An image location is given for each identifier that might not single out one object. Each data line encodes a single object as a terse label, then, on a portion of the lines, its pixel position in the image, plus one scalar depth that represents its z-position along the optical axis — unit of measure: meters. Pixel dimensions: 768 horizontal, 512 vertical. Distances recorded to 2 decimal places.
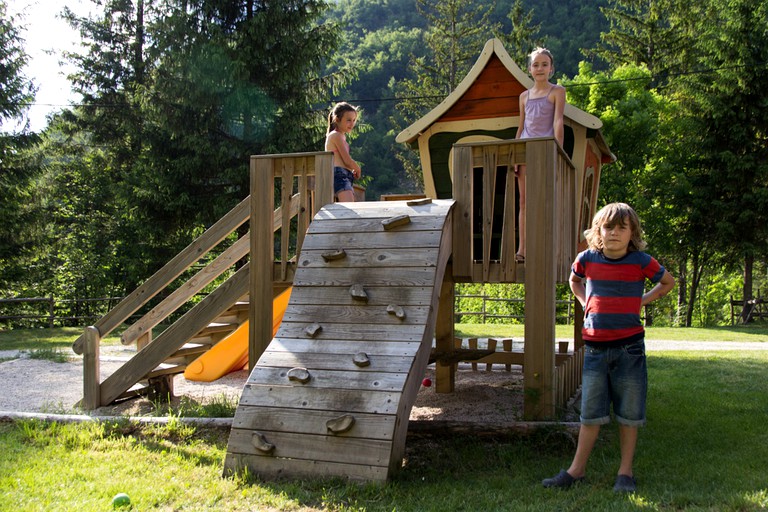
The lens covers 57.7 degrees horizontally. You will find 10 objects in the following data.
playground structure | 4.24
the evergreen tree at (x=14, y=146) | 19.53
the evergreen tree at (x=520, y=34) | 29.73
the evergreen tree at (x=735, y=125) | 22.91
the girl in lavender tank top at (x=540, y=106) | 6.09
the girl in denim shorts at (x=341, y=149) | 6.41
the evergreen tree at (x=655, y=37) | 28.53
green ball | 3.75
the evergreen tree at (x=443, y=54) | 30.53
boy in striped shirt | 3.92
